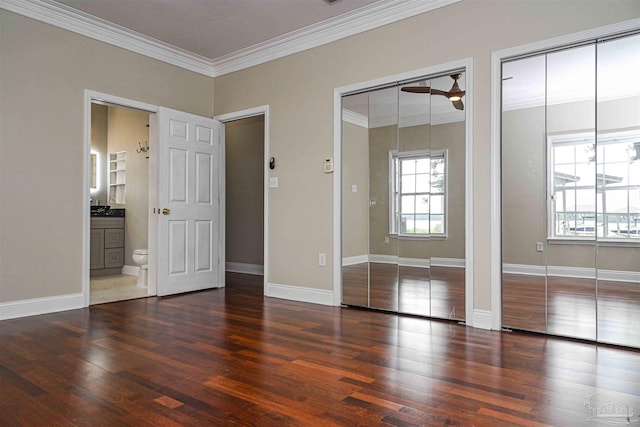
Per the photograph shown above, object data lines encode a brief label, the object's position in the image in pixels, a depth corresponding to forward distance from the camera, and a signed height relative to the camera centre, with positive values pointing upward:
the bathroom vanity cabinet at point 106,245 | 6.24 -0.50
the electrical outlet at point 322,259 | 4.49 -0.49
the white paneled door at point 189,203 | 4.85 +0.11
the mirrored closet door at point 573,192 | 3.01 +0.16
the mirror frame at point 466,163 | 3.59 +0.46
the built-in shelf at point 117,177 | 6.82 +0.55
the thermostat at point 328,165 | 4.45 +0.49
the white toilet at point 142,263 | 5.44 -0.66
